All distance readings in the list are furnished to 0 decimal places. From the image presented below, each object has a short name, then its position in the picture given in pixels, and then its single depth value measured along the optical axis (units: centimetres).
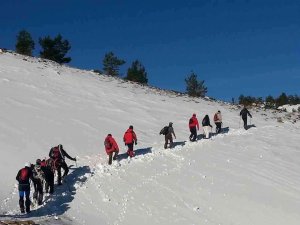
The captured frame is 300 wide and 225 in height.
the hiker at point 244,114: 3372
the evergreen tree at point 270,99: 7432
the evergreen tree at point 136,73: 6695
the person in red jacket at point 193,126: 2780
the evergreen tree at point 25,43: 6000
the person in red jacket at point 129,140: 2367
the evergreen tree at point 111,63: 6675
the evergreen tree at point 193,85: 6794
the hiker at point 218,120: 3151
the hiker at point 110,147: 2228
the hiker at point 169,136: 2569
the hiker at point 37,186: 1717
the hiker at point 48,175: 1797
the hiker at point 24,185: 1633
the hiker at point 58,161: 1931
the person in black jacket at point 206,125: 2916
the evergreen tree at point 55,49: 5822
